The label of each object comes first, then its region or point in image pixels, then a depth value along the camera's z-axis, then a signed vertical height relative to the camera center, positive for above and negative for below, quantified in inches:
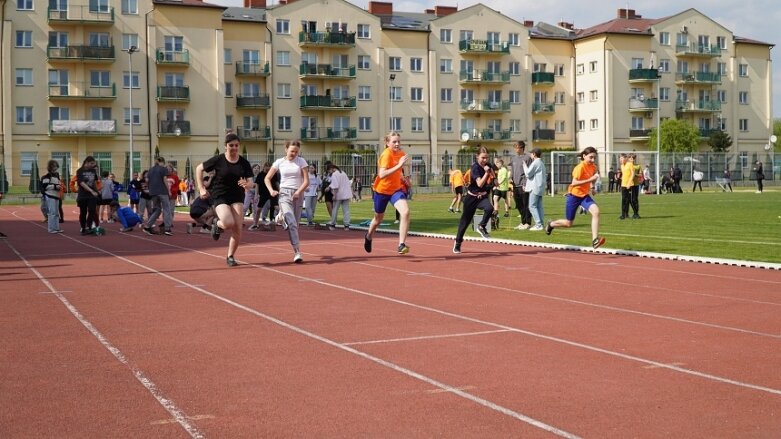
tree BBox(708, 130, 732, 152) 3631.9 +142.9
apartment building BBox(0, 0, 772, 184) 2876.5 +349.5
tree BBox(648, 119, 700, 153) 3351.4 +146.6
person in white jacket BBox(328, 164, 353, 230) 1019.3 -8.5
